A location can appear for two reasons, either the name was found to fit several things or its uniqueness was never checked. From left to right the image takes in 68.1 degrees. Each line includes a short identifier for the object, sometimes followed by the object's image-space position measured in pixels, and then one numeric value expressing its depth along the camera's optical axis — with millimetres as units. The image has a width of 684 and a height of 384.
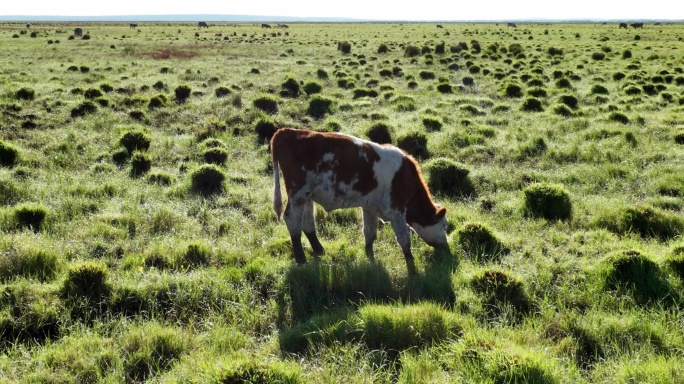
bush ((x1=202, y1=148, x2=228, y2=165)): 11805
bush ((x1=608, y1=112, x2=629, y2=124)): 14555
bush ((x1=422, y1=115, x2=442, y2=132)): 14570
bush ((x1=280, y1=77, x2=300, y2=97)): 20078
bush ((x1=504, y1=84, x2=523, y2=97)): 19742
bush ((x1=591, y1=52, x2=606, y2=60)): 30688
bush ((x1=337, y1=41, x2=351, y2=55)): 38938
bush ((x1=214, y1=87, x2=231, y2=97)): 19894
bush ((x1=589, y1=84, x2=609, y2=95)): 19394
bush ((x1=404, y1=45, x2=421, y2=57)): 34844
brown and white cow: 6961
